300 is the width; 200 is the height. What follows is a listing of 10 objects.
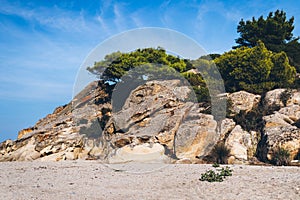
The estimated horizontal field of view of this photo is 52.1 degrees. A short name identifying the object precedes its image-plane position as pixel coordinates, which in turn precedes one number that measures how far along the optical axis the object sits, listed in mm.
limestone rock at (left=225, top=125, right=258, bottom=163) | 13703
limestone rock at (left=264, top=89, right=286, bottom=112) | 17203
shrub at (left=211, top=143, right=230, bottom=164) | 13565
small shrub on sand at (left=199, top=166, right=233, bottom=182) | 9180
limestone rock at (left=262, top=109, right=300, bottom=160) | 13258
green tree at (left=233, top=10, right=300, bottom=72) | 29547
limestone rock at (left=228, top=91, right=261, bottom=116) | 17638
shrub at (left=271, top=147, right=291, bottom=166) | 12594
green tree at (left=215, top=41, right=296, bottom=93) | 20844
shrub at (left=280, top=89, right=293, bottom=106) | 17344
